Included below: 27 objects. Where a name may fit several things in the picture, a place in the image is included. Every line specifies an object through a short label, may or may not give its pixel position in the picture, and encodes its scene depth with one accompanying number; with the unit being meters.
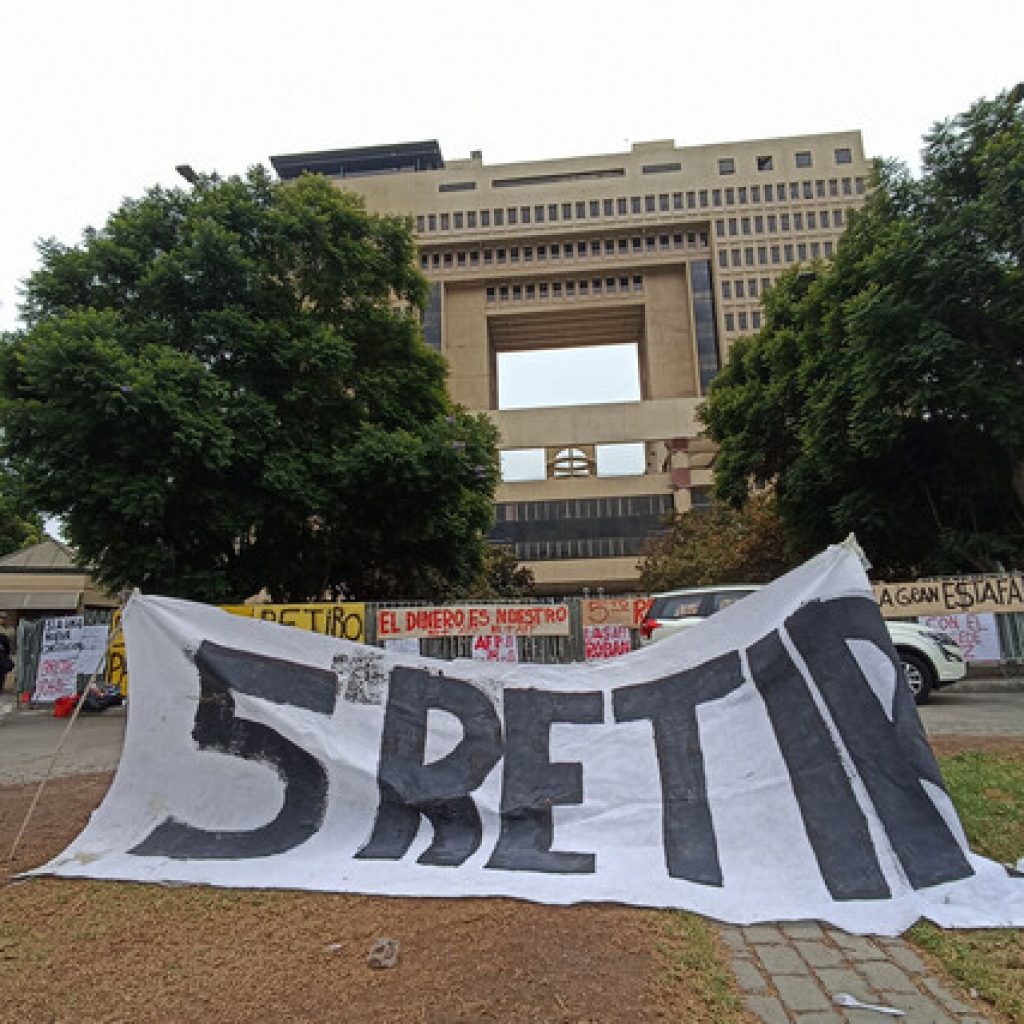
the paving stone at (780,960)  3.09
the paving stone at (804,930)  3.41
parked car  10.45
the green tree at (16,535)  36.41
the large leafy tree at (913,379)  14.75
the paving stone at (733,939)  3.31
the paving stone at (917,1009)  2.70
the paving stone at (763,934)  3.38
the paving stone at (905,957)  3.08
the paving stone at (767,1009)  2.72
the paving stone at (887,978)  2.91
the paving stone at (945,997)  2.77
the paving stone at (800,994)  2.80
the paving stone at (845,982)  2.88
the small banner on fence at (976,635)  13.93
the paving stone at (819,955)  3.14
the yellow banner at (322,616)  14.03
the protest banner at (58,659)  15.66
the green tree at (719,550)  32.00
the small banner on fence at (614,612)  14.34
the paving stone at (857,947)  3.20
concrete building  80.38
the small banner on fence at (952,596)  14.00
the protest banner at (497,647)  14.02
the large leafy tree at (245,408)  14.66
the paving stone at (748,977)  2.93
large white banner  3.87
